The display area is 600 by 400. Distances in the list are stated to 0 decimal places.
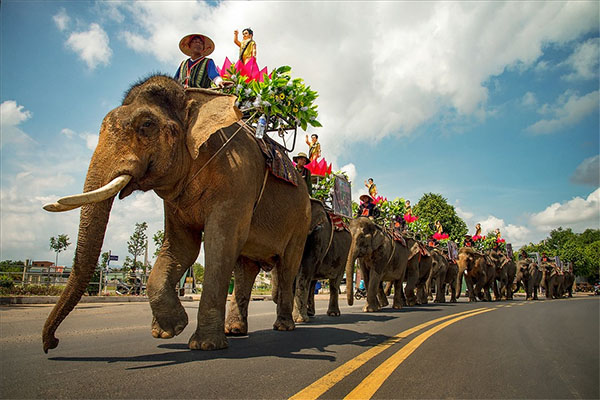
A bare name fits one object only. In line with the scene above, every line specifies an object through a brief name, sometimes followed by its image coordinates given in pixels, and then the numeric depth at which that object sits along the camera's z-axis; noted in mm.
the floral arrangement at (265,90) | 4934
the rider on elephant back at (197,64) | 5180
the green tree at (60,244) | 53531
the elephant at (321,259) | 7316
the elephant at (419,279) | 13945
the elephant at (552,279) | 28267
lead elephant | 3337
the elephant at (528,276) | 25094
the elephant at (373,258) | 10227
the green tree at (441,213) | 50797
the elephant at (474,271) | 19875
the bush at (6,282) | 14539
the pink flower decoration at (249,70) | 4965
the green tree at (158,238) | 39588
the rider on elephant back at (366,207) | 11331
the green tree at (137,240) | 48997
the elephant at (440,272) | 17656
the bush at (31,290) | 14391
